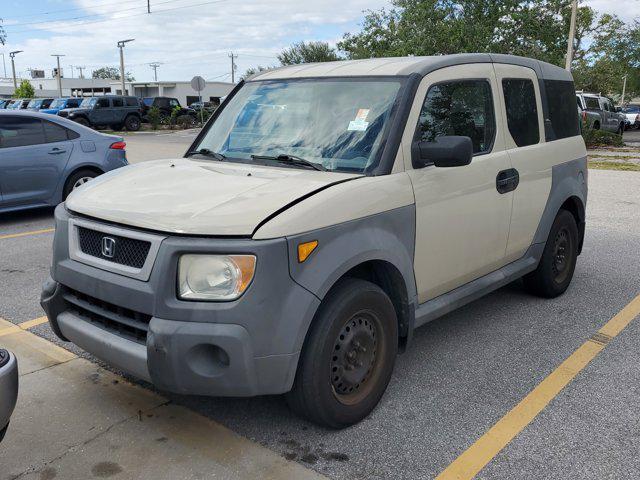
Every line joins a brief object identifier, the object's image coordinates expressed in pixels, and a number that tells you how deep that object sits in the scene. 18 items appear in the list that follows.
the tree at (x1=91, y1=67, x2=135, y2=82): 147.01
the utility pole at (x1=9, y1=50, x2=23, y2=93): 79.03
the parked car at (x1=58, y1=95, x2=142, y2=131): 32.30
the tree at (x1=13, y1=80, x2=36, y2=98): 75.06
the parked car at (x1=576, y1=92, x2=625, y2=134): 25.31
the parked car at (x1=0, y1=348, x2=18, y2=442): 2.16
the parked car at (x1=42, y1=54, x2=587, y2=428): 2.62
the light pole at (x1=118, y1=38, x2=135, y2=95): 51.88
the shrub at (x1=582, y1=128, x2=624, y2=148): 22.33
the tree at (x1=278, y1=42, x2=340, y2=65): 53.72
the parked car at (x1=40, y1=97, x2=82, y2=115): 34.66
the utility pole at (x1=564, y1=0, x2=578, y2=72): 22.94
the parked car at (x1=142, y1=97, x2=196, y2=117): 39.75
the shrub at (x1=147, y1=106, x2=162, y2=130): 36.91
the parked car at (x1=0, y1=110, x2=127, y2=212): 8.02
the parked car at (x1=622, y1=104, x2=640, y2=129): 39.47
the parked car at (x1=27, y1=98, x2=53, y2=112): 36.12
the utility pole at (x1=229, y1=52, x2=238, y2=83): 93.99
